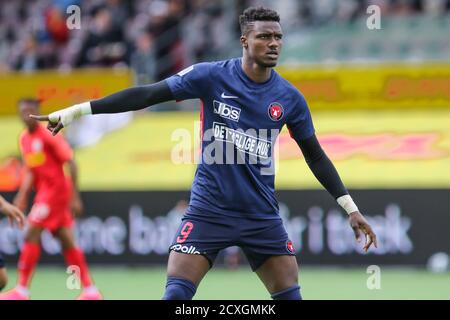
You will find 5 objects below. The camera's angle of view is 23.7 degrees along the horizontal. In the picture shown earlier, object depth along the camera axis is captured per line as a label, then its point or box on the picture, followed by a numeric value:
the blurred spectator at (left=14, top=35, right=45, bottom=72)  20.53
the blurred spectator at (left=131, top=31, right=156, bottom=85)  19.09
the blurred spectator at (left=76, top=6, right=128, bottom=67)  19.61
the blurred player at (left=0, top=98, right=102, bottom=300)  11.85
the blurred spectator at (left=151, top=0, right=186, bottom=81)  19.50
